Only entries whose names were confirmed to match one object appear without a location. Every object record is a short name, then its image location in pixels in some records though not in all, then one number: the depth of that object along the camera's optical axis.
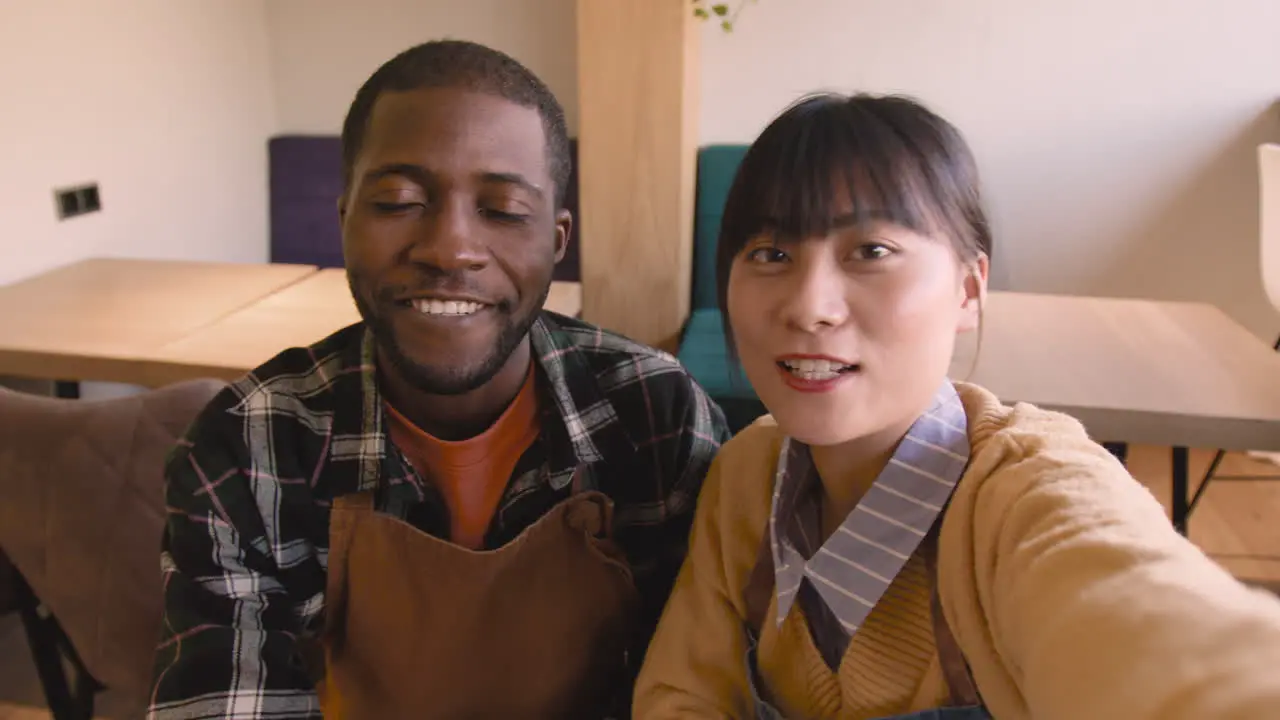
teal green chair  2.06
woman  0.57
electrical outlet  2.29
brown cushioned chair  1.23
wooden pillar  2.06
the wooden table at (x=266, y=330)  1.66
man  0.91
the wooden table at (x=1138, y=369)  1.46
